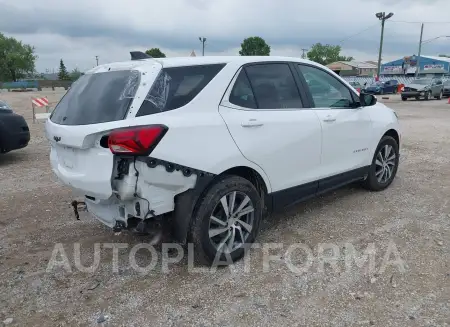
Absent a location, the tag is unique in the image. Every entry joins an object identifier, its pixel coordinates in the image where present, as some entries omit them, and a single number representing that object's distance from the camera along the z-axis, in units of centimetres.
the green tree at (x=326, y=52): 11638
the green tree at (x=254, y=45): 9041
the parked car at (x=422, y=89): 2622
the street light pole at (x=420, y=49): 5507
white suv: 293
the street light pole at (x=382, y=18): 4150
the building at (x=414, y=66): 6275
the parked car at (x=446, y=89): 2844
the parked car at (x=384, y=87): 3538
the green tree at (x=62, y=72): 8792
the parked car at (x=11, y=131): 709
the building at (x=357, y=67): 8406
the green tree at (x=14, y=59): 8350
